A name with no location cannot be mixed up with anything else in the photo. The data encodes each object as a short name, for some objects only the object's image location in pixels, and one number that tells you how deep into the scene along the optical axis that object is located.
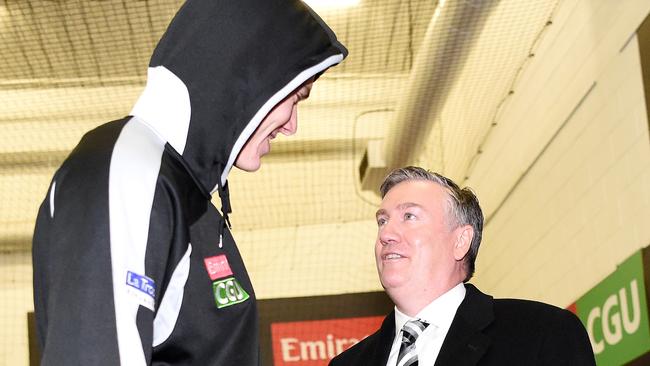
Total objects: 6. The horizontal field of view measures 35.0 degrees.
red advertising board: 6.64
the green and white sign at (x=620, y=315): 4.30
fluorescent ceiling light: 6.47
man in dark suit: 2.58
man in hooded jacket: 1.15
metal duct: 5.83
